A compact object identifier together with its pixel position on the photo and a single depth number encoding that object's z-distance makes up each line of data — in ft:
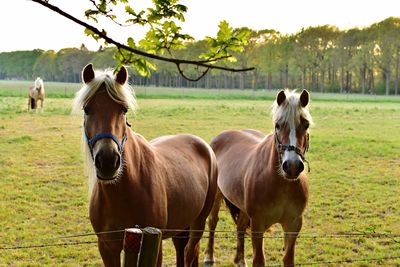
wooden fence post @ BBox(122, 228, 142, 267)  7.25
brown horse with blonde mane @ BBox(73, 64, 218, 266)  9.25
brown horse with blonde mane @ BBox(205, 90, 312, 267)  13.46
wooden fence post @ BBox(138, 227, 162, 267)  7.27
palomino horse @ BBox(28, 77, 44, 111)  80.38
